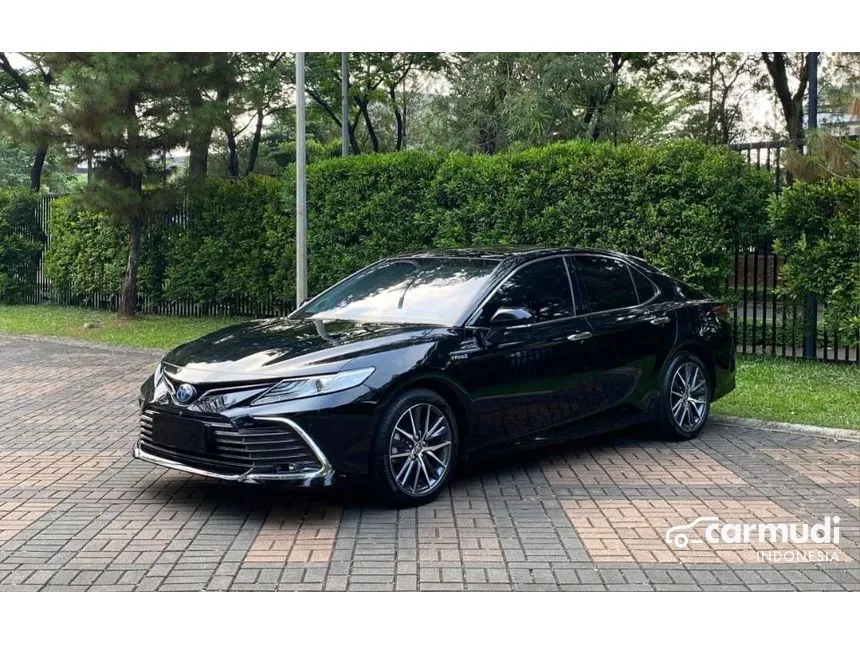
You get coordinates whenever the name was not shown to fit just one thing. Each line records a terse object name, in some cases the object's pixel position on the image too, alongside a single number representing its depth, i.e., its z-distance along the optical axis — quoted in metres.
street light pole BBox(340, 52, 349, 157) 26.80
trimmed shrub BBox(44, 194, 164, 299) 18.81
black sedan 5.01
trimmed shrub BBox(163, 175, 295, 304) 16.97
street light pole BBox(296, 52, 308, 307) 12.87
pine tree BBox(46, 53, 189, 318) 15.18
